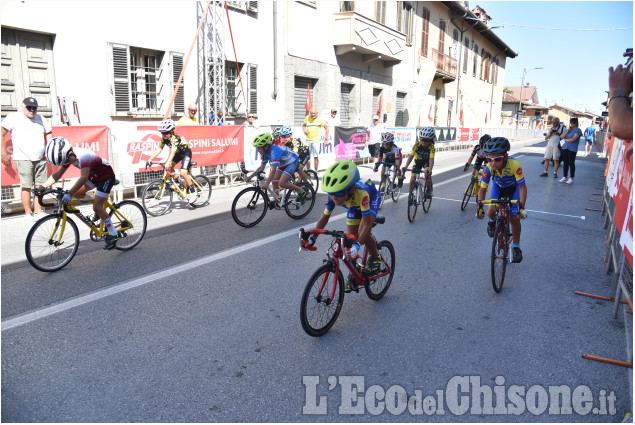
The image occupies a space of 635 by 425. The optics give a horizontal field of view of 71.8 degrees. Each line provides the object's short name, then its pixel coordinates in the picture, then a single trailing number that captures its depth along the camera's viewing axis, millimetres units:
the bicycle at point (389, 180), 9773
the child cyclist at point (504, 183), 5156
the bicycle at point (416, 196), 8305
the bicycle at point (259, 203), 7664
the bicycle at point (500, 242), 4914
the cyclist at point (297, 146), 8805
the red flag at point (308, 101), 17469
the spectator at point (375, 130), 17250
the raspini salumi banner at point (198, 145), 9516
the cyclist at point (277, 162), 7719
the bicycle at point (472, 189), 9219
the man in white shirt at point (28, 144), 7559
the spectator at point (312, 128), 14266
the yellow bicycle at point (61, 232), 5281
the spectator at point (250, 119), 13844
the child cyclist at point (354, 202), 3783
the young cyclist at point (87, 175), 5355
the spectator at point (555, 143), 14484
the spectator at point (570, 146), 13305
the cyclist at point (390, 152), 9523
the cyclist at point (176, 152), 8648
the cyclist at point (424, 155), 8812
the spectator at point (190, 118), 11059
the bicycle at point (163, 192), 8617
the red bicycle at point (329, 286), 3754
